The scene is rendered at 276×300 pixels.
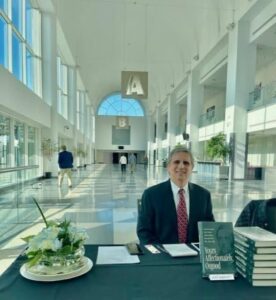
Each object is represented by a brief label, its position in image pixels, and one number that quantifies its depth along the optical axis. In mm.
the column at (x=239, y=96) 11742
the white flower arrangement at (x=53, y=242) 1038
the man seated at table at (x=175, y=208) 1791
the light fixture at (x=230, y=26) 11794
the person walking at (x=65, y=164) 8867
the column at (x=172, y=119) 25364
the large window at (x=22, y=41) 8078
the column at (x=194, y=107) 18219
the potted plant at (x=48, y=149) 11508
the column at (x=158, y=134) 32094
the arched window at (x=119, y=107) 37375
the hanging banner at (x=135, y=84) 9805
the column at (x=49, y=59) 11812
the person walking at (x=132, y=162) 16812
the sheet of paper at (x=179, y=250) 1338
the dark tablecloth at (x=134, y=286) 965
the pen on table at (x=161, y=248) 1415
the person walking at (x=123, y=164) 17411
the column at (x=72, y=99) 18922
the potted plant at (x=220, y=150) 12195
